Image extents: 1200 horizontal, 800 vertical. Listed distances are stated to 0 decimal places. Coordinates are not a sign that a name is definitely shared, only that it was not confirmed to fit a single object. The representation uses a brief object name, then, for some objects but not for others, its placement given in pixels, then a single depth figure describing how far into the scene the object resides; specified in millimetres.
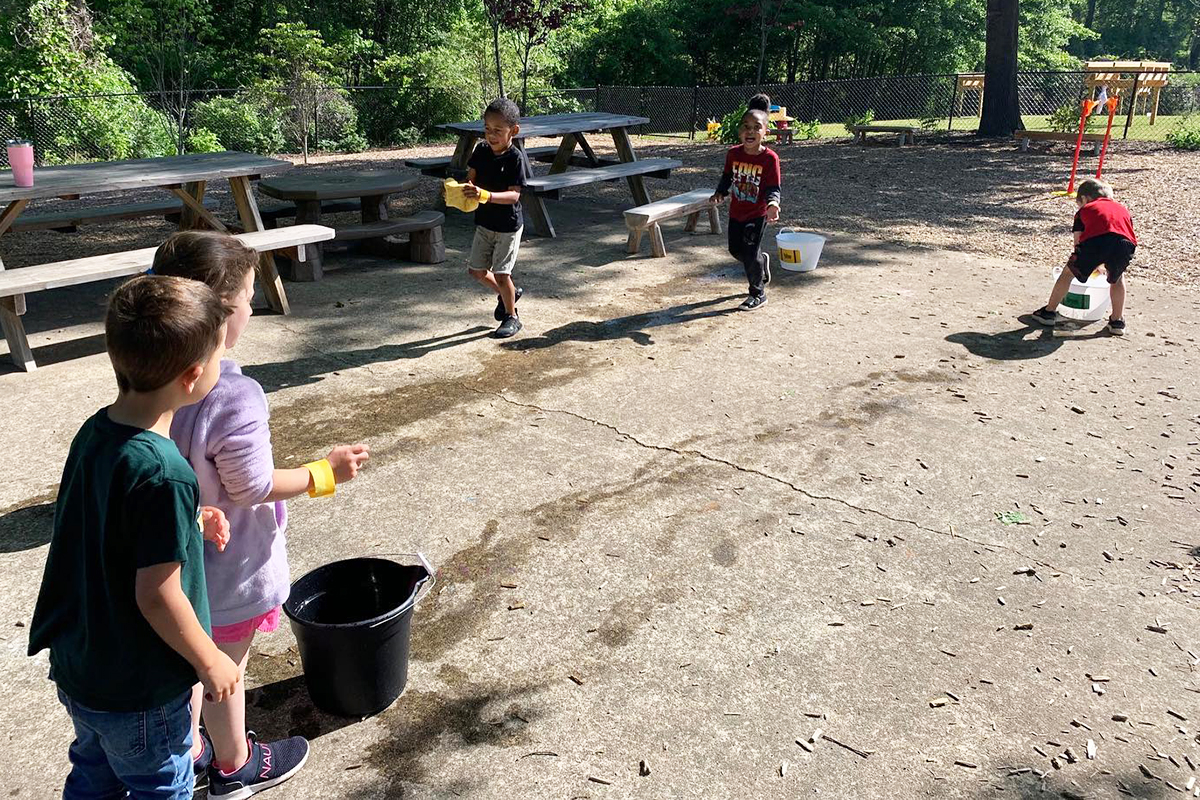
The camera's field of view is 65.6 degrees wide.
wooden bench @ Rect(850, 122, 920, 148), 18109
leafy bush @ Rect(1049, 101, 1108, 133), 16500
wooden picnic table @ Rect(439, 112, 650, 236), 9758
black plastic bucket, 2711
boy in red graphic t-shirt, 6805
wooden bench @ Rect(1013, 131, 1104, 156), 15519
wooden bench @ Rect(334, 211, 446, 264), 8195
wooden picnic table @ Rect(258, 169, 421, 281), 8016
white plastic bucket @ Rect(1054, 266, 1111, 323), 6762
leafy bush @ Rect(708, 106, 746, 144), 18328
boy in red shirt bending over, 6430
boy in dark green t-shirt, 1753
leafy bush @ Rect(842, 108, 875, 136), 20830
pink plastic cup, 5797
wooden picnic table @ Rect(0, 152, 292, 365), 5793
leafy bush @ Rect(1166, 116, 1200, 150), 16531
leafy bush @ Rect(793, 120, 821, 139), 20781
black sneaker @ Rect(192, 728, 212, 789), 2607
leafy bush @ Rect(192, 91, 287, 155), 17469
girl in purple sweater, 2152
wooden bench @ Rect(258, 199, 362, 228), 8755
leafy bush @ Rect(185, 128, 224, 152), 16594
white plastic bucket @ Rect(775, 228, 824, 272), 8133
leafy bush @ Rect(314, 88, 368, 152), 18753
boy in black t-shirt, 6086
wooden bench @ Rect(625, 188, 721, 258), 8539
